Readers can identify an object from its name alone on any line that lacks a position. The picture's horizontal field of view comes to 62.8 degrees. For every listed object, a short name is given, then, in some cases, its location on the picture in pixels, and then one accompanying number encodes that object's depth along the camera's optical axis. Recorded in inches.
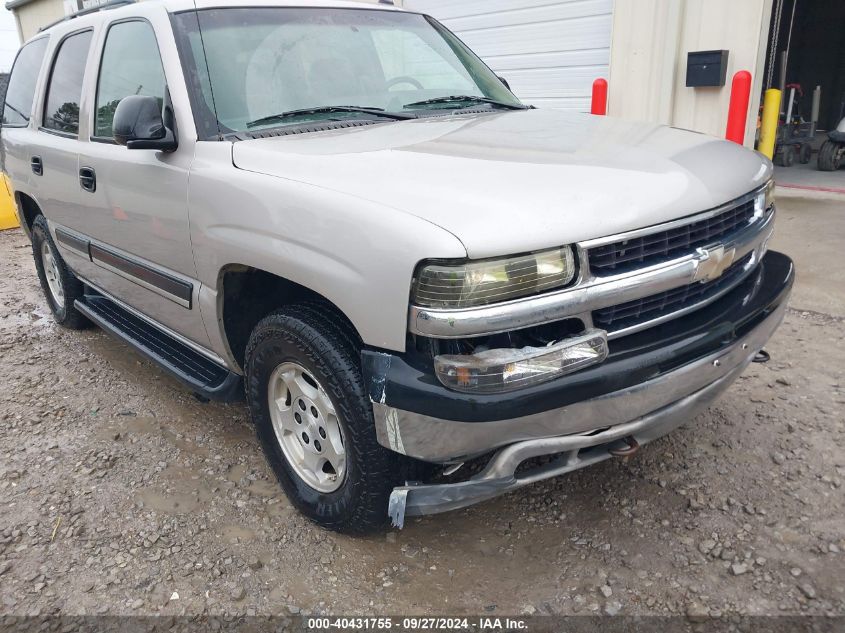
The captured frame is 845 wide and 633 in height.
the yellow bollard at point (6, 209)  341.1
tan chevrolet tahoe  75.6
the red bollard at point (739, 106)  244.5
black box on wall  248.1
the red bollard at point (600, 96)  277.9
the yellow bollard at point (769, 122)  264.5
